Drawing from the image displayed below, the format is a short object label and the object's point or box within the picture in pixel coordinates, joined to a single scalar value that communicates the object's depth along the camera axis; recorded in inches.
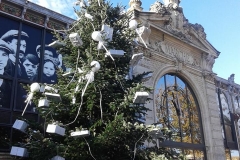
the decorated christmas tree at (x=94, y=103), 222.5
